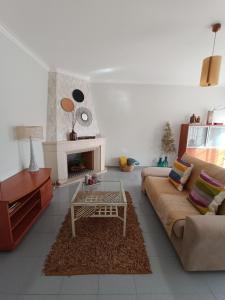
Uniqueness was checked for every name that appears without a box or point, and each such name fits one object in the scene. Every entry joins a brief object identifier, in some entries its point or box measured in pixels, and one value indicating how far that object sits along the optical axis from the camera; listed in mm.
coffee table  1877
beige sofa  1347
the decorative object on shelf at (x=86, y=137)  3771
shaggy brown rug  1493
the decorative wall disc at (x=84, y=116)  3832
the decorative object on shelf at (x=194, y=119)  4301
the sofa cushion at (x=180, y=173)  2333
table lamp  2309
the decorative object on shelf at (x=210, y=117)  4356
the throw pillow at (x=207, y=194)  1597
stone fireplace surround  3244
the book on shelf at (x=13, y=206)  1804
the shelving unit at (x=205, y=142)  4227
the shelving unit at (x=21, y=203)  1617
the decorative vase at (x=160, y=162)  4577
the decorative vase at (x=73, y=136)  3555
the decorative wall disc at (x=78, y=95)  3760
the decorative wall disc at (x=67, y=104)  3507
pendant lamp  1800
